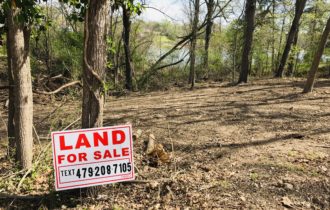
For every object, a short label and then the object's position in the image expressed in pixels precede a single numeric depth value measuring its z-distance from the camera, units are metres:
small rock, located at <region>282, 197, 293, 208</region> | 2.45
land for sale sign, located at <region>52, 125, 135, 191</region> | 2.35
